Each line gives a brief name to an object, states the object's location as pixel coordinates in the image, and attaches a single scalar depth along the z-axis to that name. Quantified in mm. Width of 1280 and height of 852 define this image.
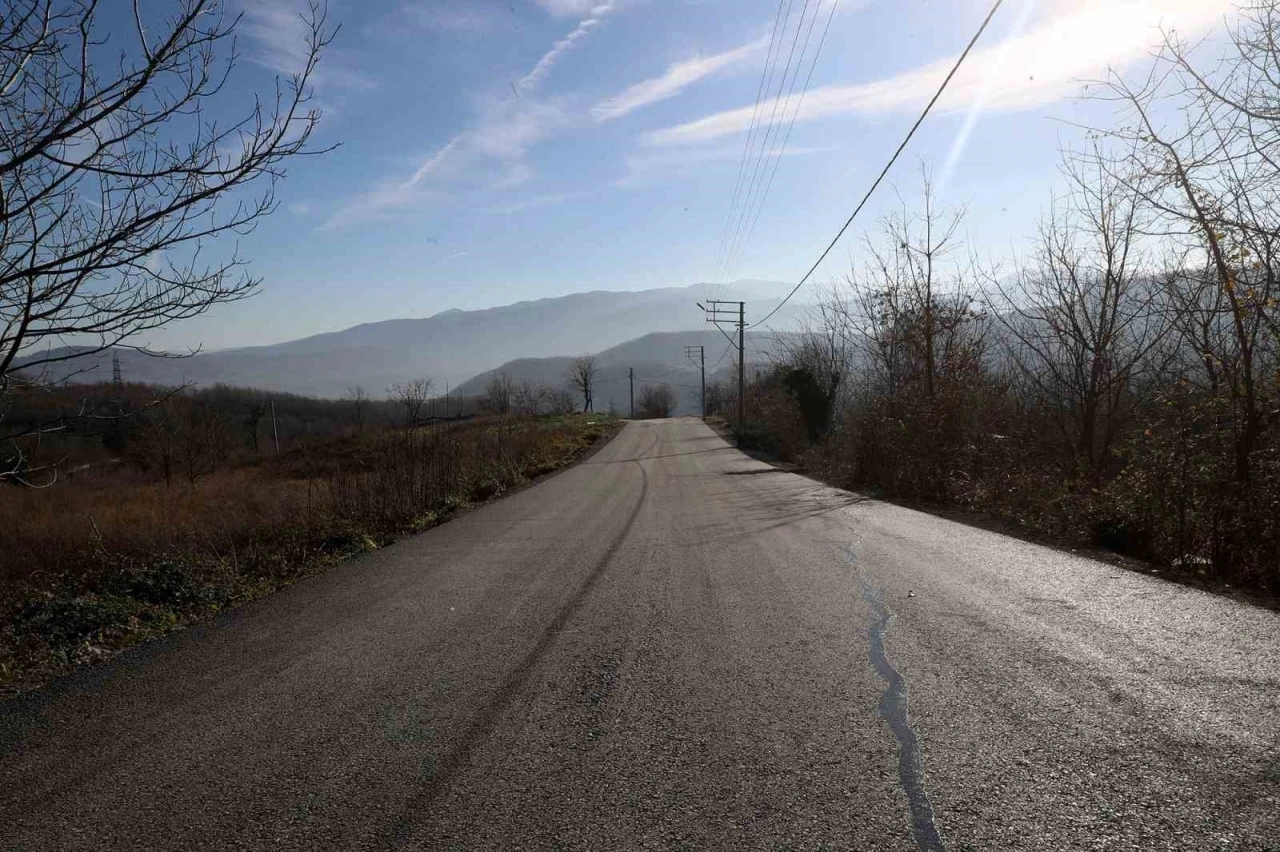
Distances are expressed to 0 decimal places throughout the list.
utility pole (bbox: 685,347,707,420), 90162
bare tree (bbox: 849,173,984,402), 19234
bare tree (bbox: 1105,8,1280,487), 7820
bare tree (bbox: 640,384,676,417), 113175
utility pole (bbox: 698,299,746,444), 45531
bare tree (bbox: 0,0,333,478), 4234
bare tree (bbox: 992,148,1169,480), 13734
